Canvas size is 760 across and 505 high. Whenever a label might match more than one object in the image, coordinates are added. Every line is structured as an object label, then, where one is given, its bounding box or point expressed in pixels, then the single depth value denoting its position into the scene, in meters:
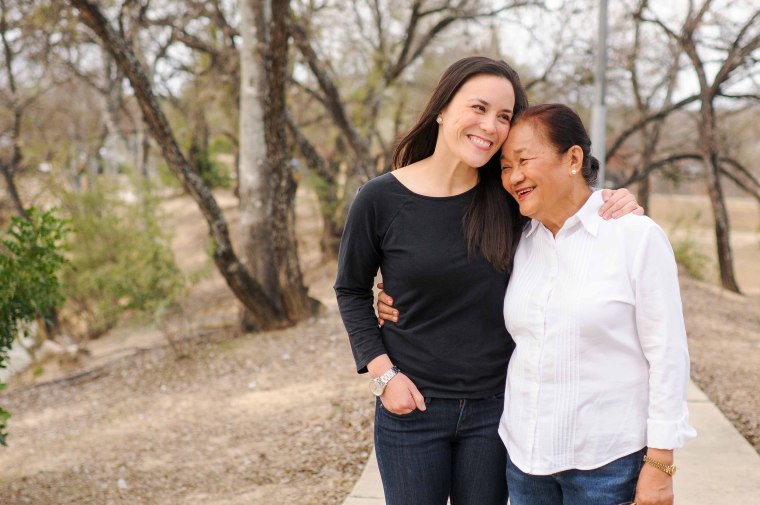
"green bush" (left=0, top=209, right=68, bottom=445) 4.39
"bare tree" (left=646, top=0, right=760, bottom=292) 13.42
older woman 1.81
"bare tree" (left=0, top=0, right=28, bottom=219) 13.73
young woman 2.12
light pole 11.04
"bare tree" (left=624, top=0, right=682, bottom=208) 15.27
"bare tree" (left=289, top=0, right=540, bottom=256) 11.20
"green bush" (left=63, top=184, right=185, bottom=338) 8.66
